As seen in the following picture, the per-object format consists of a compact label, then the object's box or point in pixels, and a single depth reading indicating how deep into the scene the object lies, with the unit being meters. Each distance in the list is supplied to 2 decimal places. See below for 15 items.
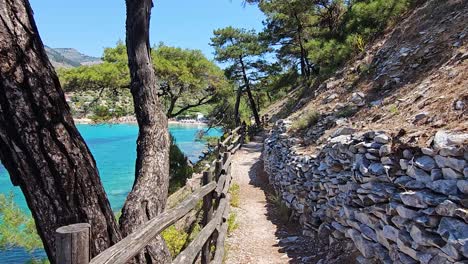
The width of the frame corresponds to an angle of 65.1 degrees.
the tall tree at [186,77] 16.11
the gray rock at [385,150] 3.78
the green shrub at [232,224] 6.46
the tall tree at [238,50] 22.70
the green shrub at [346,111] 6.89
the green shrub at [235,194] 8.13
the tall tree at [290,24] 15.54
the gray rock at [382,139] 3.95
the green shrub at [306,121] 8.29
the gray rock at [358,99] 7.02
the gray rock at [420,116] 4.25
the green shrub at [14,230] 11.62
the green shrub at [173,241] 5.21
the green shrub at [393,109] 5.21
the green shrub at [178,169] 13.03
